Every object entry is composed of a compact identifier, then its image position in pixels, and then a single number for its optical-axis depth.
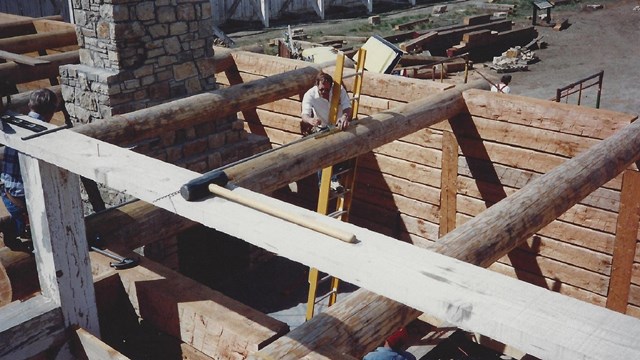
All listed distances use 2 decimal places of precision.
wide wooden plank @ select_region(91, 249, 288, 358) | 3.58
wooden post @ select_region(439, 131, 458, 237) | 7.88
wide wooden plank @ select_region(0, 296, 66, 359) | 3.58
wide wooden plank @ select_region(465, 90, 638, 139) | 6.52
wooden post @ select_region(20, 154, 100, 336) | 3.41
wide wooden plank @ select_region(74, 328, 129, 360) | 3.55
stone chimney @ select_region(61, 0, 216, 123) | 7.36
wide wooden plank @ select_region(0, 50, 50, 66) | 8.46
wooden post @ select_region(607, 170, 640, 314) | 6.50
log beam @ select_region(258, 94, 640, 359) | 3.21
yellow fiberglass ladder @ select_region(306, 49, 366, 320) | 6.44
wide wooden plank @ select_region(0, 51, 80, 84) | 8.99
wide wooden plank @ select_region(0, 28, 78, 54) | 10.66
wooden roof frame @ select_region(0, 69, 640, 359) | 1.78
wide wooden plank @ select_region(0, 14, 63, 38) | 12.47
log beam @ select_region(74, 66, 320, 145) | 6.08
